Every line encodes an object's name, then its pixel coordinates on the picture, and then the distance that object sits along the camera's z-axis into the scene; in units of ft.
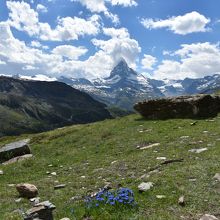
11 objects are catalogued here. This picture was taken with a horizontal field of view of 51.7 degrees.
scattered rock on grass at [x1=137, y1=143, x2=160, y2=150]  54.47
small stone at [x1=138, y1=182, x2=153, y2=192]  29.59
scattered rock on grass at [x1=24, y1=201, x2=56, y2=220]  22.22
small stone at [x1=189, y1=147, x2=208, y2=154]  43.91
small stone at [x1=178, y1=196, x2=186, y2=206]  26.59
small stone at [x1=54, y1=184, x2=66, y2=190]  37.83
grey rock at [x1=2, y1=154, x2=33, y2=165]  63.12
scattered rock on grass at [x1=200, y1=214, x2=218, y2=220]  23.36
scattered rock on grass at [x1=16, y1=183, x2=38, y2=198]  34.91
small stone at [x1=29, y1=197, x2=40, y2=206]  32.67
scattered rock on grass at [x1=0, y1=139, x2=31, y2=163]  67.92
